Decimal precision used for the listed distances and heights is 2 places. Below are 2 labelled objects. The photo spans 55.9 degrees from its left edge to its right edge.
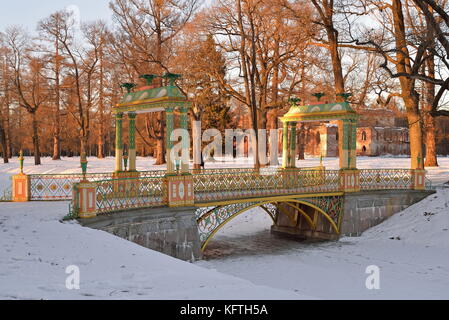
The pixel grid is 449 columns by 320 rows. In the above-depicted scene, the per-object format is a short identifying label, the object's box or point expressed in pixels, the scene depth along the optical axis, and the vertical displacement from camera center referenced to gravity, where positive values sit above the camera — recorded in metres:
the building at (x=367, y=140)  61.19 +2.34
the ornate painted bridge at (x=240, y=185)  12.70 -1.04
